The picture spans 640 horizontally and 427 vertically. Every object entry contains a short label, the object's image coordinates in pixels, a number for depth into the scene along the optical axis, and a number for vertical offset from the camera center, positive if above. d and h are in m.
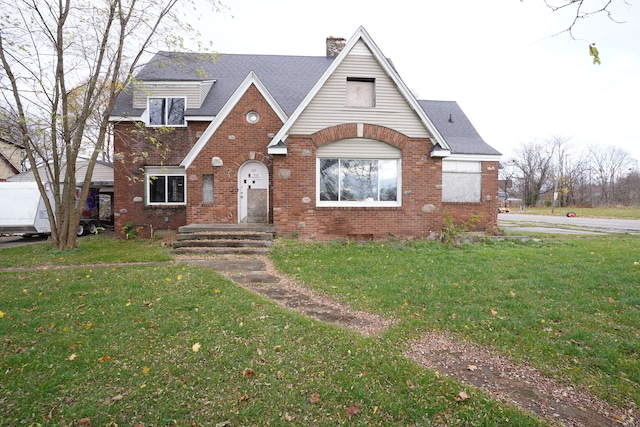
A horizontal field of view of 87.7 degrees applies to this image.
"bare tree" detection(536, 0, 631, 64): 3.21 +1.45
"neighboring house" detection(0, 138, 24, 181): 28.91 +3.22
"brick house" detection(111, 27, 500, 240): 11.23 +1.66
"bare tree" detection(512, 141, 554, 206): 58.94 +4.72
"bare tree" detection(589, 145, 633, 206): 56.83 +3.26
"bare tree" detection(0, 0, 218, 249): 9.91 +3.03
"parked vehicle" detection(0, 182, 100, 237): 15.26 -0.42
